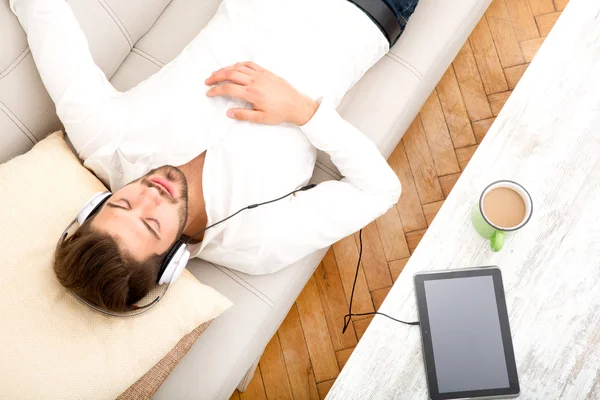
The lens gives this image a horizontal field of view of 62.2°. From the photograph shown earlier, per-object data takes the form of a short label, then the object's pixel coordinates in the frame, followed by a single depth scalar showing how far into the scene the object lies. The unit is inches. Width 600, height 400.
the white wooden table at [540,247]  43.1
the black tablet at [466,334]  42.7
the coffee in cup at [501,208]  42.8
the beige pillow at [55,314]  39.6
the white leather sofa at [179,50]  48.4
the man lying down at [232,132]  47.5
